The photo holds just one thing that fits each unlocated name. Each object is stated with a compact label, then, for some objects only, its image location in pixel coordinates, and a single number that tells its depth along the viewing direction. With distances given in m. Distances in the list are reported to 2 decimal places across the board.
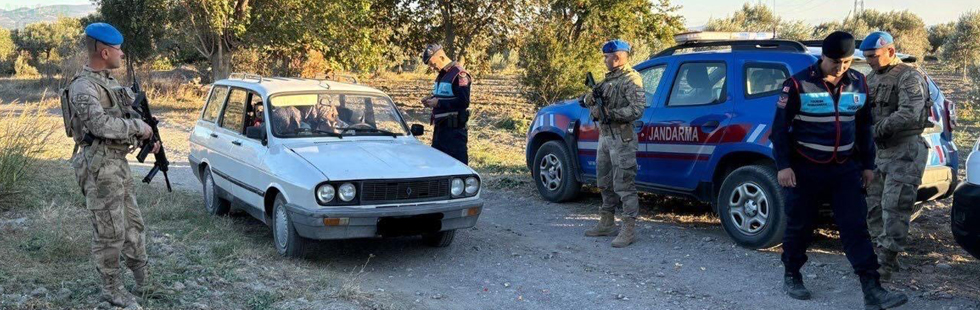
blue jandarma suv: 6.16
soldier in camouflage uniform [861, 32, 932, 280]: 5.48
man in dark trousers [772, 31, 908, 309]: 4.88
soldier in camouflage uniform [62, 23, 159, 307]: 4.27
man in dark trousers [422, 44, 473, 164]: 7.58
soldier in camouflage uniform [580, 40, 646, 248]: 6.61
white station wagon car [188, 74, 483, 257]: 5.68
